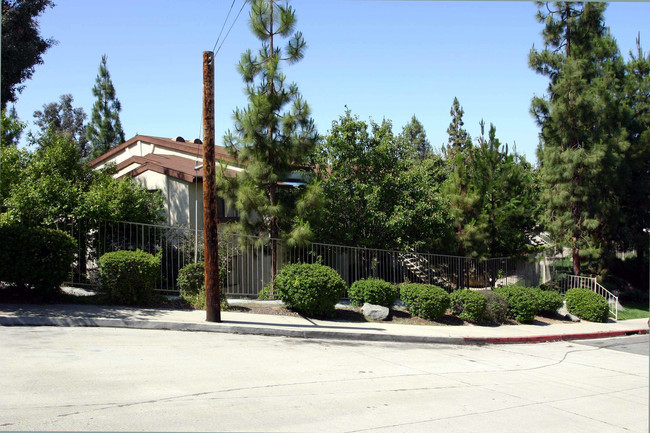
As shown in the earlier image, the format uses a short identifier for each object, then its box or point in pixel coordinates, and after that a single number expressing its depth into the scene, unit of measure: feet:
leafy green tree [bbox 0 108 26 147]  55.06
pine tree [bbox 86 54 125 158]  124.06
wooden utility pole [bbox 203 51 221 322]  41.50
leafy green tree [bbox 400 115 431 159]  168.59
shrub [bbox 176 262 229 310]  47.16
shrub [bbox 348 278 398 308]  51.62
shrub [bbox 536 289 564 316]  60.80
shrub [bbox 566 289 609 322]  64.18
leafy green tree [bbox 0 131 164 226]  46.19
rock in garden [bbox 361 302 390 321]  50.72
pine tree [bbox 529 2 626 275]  72.49
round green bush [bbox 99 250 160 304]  42.32
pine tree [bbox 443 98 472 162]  176.45
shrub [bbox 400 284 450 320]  52.34
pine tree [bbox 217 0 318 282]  52.65
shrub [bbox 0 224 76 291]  38.96
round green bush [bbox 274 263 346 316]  46.65
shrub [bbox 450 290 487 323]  54.34
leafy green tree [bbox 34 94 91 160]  192.75
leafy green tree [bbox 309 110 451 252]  59.11
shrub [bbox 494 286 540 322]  58.44
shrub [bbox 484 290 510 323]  55.57
